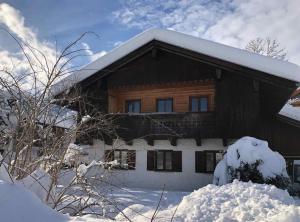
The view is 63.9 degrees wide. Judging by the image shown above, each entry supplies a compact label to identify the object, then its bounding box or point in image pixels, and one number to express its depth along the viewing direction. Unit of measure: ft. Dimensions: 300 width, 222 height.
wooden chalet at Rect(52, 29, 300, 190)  28.06
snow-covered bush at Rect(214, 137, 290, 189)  22.86
